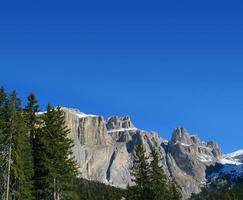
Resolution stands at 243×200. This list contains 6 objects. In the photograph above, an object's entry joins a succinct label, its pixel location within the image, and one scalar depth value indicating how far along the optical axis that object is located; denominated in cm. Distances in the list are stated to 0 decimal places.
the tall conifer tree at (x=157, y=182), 5950
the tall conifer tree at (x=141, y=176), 5975
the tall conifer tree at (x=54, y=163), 4803
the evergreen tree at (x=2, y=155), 4475
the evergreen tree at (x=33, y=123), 5062
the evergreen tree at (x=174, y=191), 7882
